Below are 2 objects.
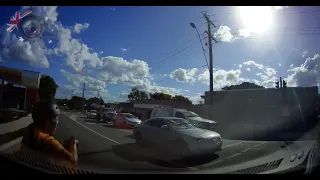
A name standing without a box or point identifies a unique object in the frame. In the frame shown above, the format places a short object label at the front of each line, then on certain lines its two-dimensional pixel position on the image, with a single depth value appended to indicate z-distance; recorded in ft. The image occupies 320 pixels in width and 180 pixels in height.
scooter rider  7.80
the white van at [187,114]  26.32
